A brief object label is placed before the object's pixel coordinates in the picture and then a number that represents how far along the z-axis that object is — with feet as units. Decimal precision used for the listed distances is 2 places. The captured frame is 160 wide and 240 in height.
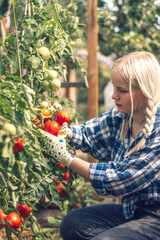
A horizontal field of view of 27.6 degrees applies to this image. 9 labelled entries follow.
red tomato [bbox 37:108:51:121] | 4.33
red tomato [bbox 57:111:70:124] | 4.43
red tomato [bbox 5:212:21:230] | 3.71
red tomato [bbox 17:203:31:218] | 4.20
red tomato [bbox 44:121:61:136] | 4.23
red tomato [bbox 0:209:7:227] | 3.77
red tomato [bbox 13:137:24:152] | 3.26
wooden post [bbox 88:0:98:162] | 7.39
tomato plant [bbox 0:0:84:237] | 3.04
